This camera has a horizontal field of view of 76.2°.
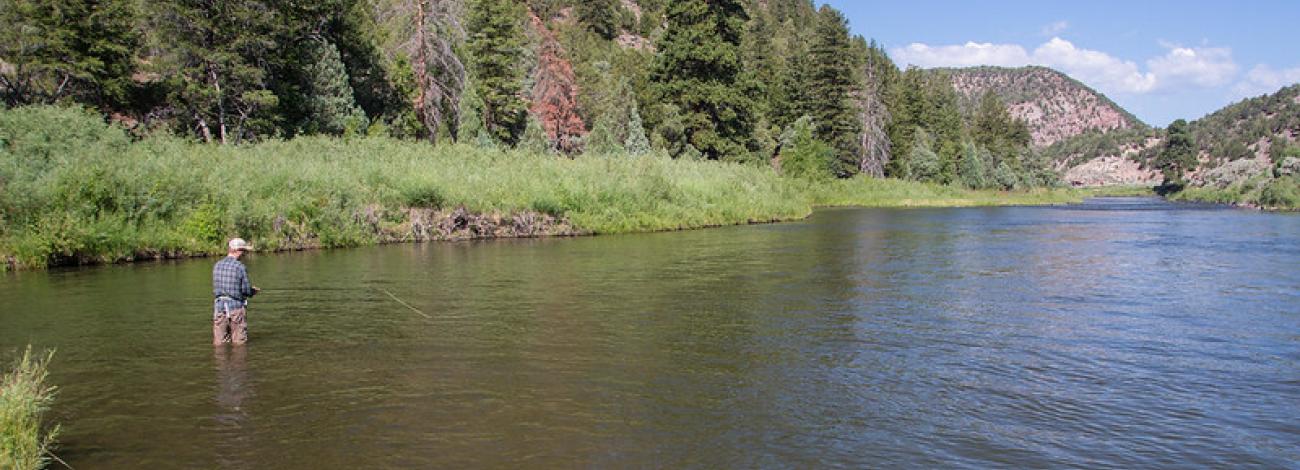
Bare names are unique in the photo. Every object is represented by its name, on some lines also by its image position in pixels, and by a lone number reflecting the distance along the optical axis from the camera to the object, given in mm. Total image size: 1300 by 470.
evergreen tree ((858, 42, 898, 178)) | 92500
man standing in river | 12348
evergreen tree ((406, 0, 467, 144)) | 56312
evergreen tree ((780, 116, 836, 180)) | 75250
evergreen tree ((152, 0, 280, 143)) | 41562
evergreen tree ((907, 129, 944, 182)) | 92688
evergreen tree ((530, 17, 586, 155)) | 80112
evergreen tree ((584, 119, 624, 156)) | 60916
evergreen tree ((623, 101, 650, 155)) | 59500
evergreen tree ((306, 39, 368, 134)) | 47688
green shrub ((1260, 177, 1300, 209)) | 64250
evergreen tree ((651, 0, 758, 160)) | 61906
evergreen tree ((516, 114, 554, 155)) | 58031
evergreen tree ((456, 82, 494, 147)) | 52081
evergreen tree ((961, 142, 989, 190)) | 96312
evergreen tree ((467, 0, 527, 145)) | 59531
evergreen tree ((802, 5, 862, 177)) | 85562
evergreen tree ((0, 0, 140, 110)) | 37281
